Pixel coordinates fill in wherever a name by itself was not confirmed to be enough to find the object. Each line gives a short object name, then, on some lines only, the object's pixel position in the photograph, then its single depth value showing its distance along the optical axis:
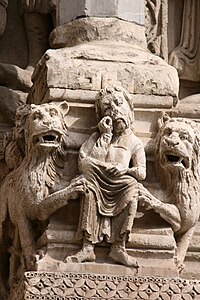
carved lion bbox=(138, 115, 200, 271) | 13.46
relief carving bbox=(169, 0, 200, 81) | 14.72
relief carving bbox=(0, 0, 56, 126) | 14.69
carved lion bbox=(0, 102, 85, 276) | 13.35
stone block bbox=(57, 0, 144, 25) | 14.09
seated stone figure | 13.25
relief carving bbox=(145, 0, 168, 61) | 14.72
